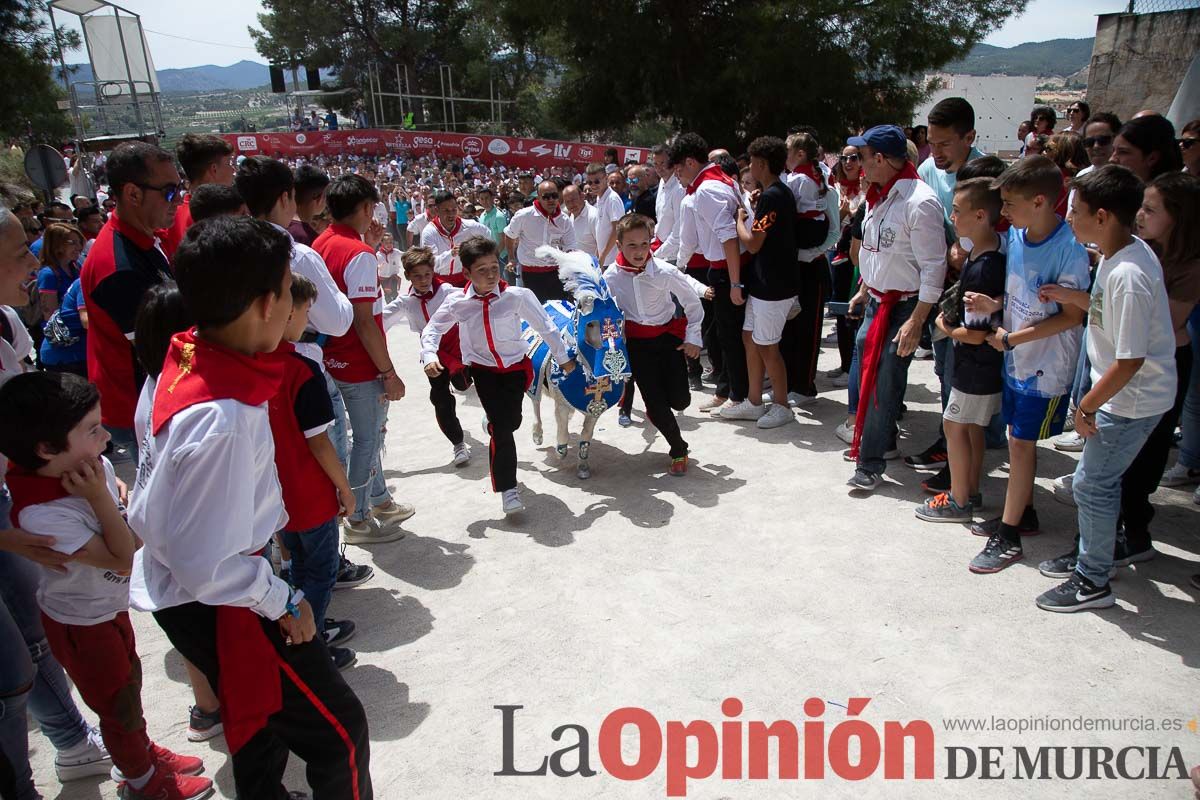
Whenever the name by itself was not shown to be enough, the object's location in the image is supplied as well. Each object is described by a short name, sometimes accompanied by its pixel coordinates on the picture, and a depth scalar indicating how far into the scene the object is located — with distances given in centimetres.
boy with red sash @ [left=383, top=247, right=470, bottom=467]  584
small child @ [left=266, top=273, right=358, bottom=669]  295
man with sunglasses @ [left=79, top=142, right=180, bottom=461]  345
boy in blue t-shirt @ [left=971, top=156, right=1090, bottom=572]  365
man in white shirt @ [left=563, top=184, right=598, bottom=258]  902
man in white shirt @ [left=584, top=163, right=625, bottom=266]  865
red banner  2552
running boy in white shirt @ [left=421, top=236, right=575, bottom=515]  485
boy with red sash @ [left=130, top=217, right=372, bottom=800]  180
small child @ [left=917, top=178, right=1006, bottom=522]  403
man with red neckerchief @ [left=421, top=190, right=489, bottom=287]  833
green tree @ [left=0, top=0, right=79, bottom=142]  2427
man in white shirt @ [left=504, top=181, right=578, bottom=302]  878
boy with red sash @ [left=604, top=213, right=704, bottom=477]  541
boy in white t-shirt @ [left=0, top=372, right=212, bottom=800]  243
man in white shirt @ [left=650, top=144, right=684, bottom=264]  739
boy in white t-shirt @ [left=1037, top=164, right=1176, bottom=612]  316
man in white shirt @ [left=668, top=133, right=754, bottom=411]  610
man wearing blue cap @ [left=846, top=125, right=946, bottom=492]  462
